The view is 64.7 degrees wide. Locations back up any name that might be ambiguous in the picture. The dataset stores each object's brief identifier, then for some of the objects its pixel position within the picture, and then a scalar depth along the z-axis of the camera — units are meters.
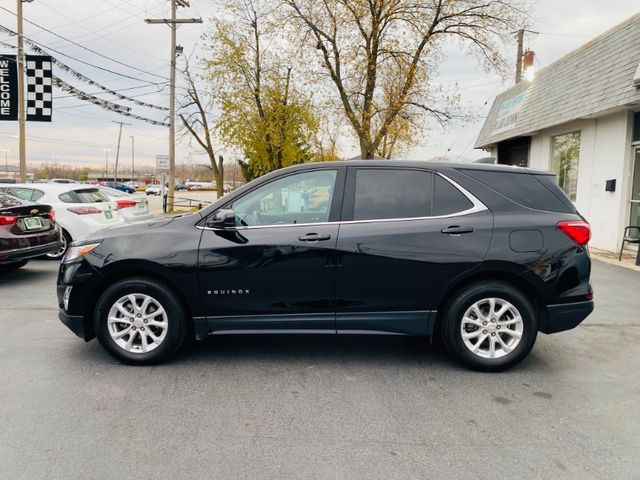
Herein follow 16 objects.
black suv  4.16
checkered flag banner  17.09
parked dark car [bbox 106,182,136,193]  64.22
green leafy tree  24.34
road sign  25.77
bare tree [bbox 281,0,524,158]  20.25
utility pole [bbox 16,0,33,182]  17.48
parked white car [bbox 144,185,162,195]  71.29
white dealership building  11.27
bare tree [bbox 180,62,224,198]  30.30
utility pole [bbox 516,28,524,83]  22.95
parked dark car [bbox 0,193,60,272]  7.52
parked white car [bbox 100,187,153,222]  12.33
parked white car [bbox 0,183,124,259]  9.98
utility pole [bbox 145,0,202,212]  24.62
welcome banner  16.92
